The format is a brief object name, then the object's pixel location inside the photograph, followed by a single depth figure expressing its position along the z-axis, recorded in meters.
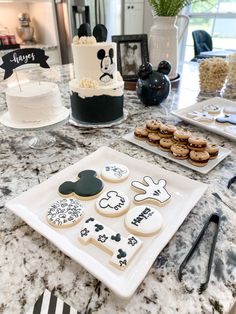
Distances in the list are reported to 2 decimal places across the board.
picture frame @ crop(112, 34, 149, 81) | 1.22
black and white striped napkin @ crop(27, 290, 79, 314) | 0.33
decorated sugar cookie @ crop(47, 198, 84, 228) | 0.45
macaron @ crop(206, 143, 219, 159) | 0.66
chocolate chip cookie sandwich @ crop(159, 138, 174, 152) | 0.71
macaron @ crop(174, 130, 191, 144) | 0.69
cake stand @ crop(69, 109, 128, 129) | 0.90
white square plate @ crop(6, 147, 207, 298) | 0.36
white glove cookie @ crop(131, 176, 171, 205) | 0.50
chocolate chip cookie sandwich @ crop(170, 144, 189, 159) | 0.67
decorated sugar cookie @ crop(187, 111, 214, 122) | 0.90
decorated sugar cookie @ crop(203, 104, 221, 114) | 0.96
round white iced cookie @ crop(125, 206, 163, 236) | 0.43
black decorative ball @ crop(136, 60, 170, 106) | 1.02
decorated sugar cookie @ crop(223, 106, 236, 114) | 0.95
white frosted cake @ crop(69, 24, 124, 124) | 0.82
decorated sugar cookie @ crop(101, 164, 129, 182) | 0.58
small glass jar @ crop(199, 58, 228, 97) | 1.16
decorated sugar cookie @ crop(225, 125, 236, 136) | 0.81
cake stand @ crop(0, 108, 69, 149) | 0.68
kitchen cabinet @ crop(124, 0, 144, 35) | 3.43
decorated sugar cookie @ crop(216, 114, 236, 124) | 0.88
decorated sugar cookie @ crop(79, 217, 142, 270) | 0.38
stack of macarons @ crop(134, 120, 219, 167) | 0.65
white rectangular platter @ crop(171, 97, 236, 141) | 0.81
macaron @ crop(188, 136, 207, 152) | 0.65
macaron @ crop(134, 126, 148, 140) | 0.78
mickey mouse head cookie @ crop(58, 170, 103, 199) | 0.52
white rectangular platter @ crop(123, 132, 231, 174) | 0.64
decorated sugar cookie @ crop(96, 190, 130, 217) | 0.48
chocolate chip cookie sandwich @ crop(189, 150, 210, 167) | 0.64
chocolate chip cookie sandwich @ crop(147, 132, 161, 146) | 0.75
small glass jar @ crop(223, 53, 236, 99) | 1.15
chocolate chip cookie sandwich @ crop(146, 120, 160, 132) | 0.76
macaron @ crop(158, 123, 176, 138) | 0.73
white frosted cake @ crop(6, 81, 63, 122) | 0.68
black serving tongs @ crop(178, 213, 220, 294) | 0.36
